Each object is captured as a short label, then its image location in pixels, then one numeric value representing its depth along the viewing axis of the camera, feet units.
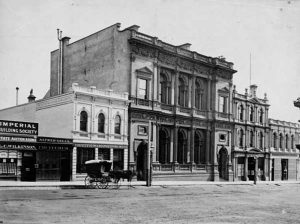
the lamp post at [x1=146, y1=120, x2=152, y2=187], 95.76
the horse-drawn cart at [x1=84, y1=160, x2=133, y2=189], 85.25
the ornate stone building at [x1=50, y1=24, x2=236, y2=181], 117.70
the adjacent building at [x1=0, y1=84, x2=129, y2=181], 94.38
